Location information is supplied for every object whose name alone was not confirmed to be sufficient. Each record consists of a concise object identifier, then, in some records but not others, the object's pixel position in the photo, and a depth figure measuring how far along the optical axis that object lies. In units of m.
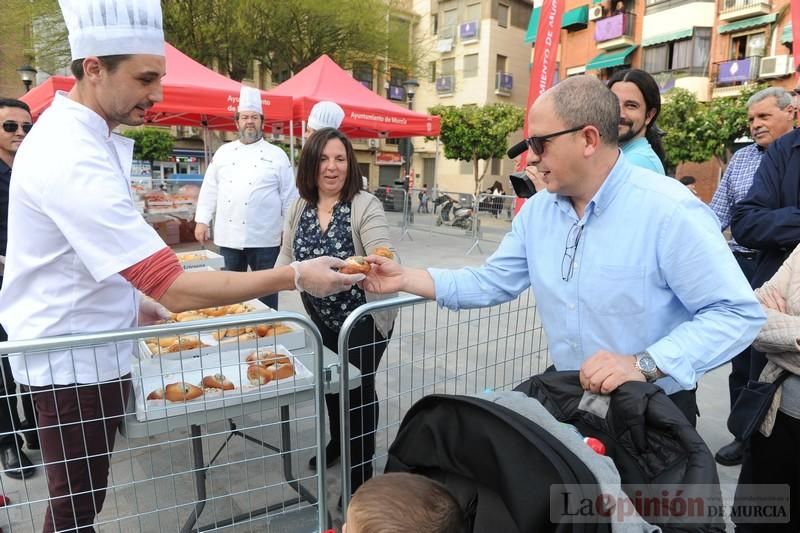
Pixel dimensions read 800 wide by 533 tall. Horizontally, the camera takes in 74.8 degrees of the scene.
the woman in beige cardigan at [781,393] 1.77
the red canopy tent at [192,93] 6.95
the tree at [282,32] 15.33
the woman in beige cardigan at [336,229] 2.77
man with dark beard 2.72
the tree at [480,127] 27.17
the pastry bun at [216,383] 1.91
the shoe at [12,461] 2.95
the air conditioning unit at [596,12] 26.25
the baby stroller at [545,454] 1.01
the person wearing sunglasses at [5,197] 3.01
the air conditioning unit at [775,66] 20.08
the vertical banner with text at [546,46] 8.33
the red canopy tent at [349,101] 8.42
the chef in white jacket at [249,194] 4.39
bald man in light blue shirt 1.38
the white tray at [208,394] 1.80
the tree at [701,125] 17.25
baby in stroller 1.10
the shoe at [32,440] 3.16
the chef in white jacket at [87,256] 1.47
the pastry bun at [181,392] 1.83
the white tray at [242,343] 2.24
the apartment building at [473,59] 34.28
